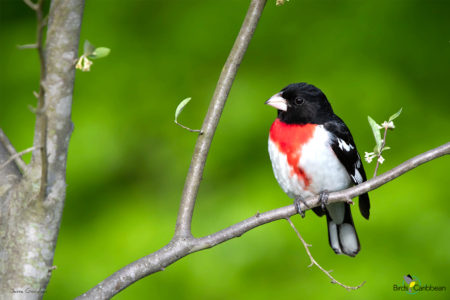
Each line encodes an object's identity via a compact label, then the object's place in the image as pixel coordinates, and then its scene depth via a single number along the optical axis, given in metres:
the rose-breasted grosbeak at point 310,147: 5.61
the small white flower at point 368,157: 5.47
